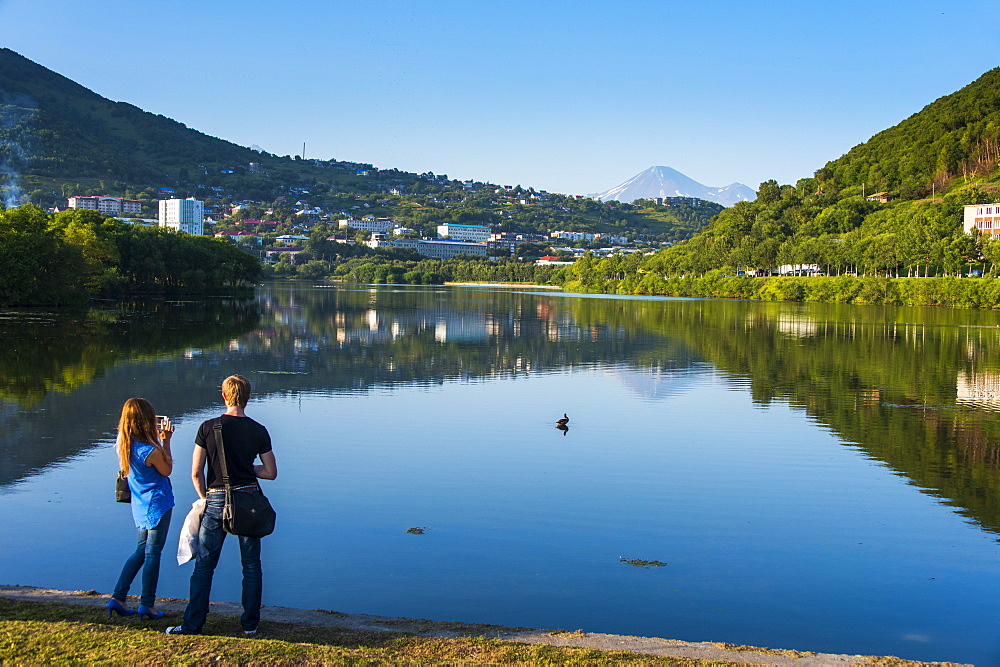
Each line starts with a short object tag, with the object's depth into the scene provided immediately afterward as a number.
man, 6.83
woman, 7.12
